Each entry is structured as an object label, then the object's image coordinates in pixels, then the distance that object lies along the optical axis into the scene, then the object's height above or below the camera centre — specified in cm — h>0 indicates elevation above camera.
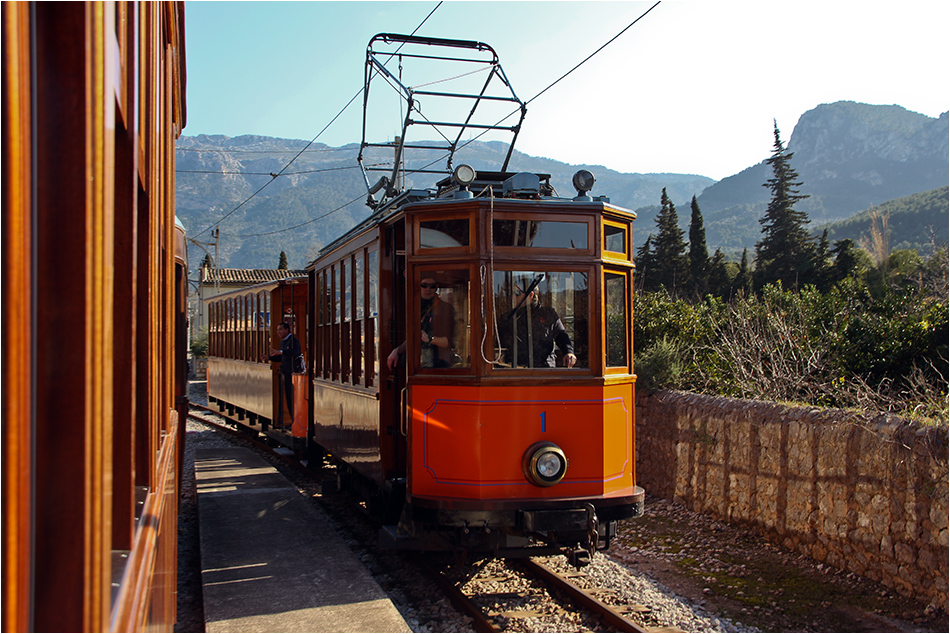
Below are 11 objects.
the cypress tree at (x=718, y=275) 4084 +304
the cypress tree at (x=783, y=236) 4103 +531
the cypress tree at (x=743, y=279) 3833 +258
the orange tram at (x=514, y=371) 586 -29
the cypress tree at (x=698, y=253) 4269 +458
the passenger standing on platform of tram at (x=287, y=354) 1196 -28
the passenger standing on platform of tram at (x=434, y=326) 612 +7
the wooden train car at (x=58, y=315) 95 +4
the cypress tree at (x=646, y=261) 4056 +380
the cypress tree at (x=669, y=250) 4275 +461
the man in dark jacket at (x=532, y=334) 599 +0
